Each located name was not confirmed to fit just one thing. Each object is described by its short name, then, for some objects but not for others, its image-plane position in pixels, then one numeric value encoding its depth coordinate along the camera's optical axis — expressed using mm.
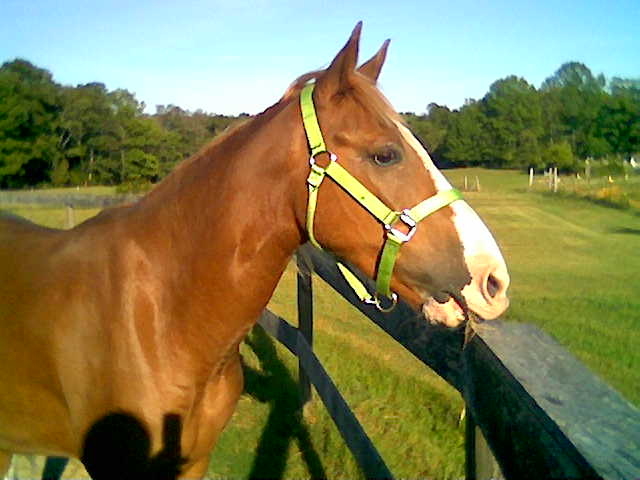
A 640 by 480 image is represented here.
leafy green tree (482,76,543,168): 58750
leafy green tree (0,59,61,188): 38375
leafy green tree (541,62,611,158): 57219
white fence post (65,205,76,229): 8680
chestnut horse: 1839
